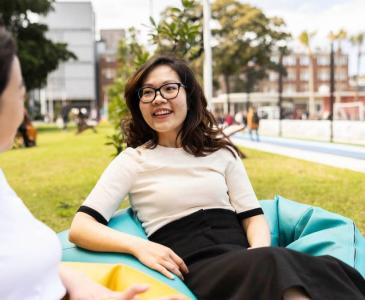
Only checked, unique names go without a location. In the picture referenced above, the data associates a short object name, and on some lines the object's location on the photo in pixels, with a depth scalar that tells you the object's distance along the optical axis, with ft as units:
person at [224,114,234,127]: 62.42
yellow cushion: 6.20
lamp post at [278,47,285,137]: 61.17
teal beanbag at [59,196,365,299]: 7.14
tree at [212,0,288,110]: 129.70
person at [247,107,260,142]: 64.90
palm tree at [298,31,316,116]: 146.82
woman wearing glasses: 6.70
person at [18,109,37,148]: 58.03
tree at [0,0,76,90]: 98.32
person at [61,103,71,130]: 103.39
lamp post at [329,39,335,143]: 46.21
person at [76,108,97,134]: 86.02
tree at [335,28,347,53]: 151.68
